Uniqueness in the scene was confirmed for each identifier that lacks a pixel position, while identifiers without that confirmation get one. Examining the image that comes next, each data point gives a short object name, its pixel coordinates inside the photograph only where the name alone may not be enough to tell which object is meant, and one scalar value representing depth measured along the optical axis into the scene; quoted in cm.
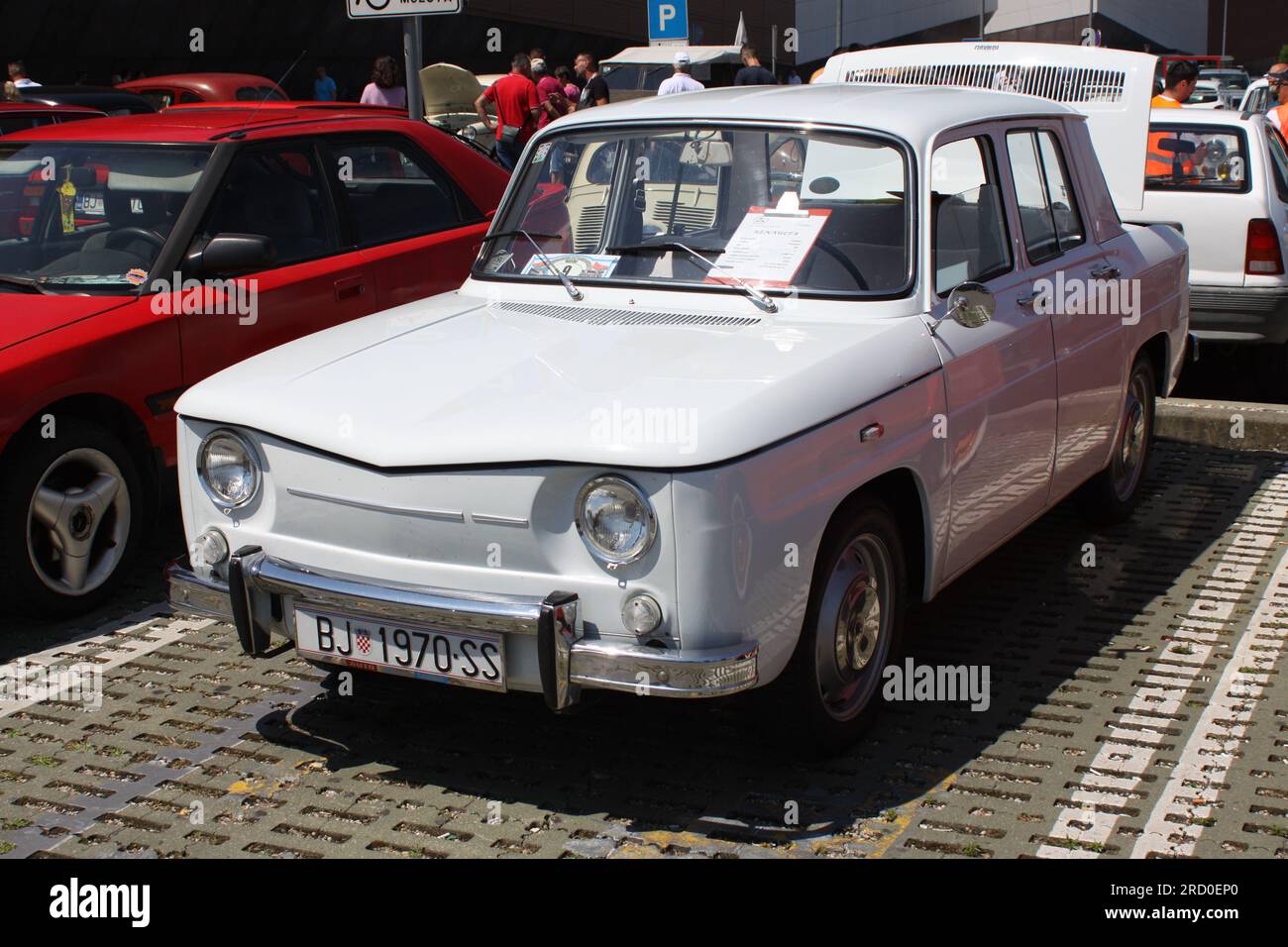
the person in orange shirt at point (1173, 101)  977
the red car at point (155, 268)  557
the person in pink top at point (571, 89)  2162
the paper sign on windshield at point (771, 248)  486
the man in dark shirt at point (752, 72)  1755
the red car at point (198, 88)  2069
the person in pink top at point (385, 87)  1539
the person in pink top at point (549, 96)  1759
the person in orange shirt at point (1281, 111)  1234
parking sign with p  1695
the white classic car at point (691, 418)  380
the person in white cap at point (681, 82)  1571
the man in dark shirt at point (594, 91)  1789
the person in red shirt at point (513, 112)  1598
